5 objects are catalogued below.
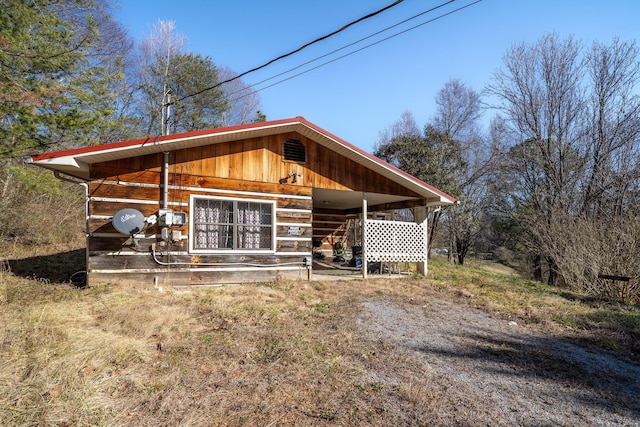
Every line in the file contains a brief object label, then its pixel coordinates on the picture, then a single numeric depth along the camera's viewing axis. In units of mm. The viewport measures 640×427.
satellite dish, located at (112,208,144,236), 6691
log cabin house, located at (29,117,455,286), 6945
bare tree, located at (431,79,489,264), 21281
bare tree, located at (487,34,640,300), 11996
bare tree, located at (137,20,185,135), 19562
